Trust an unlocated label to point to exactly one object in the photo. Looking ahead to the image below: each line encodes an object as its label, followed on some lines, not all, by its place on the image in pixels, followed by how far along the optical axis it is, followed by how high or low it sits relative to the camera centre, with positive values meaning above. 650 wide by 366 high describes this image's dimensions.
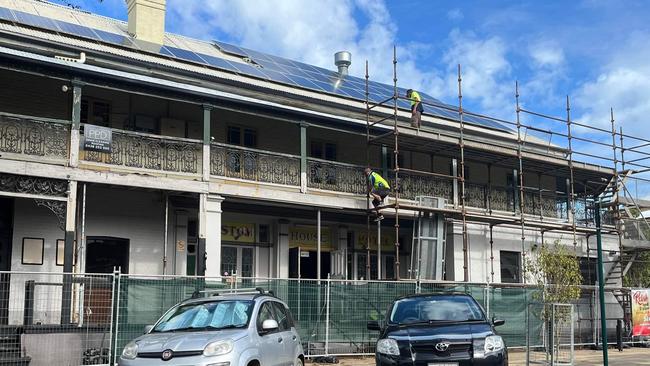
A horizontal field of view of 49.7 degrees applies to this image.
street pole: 13.52 -0.54
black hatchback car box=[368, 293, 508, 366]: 9.89 -1.09
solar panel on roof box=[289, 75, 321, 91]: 22.64 +5.90
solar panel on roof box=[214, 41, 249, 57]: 25.25 +7.77
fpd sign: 16.30 +2.87
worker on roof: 21.89 +4.68
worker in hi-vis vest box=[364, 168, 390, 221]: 20.33 +2.15
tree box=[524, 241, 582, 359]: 15.65 -0.57
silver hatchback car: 8.96 -1.01
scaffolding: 21.68 +2.82
